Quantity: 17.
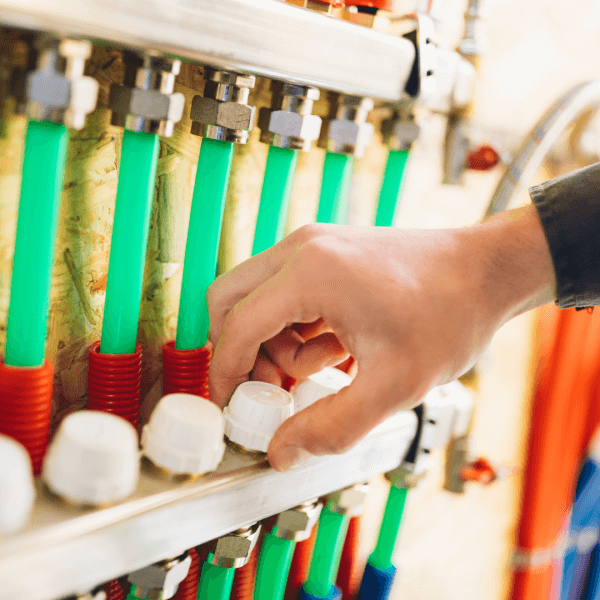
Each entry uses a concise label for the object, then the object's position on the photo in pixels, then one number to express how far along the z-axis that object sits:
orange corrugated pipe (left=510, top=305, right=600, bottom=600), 1.00
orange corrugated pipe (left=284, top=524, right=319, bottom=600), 0.65
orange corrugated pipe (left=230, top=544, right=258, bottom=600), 0.58
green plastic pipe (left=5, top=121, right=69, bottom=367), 0.38
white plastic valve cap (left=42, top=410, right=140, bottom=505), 0.36
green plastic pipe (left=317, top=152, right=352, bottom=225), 0.57
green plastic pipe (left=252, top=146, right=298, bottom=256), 0.52
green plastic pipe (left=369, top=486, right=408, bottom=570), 0.68
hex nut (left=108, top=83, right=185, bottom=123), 0.41
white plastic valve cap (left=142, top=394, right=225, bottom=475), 0.40
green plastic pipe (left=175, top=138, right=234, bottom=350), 0.47
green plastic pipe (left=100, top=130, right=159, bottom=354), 0.43
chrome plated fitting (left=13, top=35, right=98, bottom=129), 0.35
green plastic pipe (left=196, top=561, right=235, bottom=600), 0.54
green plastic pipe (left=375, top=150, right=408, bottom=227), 0.62
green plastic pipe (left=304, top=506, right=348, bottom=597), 0.62
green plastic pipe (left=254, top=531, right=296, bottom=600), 0.58
